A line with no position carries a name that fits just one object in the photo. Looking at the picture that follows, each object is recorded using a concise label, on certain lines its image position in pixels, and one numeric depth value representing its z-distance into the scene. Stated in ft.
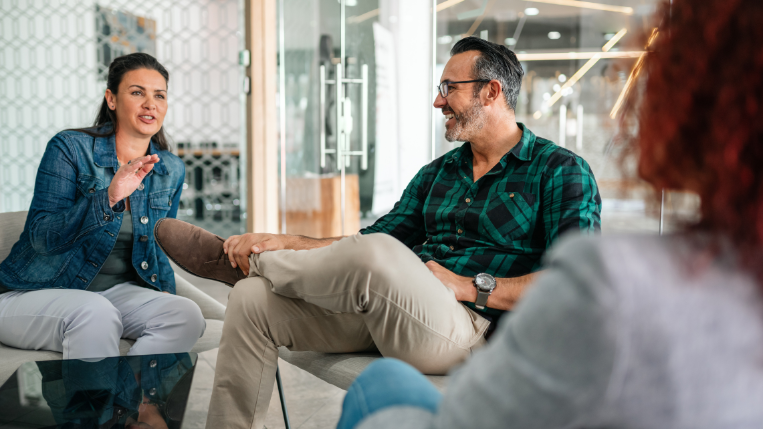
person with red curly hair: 1.29
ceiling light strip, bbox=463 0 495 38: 10.63
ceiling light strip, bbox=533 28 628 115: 10.12
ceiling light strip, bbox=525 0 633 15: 9.68
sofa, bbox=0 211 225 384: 4.51
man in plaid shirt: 3.84
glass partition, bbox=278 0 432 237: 10.72
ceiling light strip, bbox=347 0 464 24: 10.61
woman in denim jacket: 4.73
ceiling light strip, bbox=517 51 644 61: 10.54
